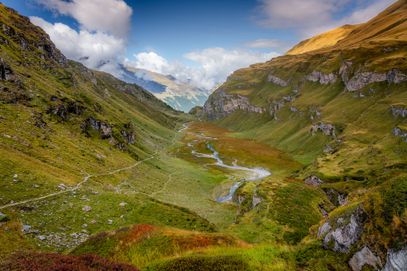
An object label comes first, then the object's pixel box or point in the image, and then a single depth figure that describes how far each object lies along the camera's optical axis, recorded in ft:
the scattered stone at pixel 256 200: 168.43
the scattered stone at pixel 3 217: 109.77
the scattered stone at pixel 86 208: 140.15
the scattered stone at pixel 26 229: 110.11
